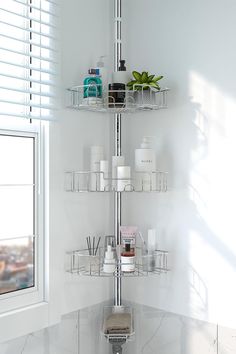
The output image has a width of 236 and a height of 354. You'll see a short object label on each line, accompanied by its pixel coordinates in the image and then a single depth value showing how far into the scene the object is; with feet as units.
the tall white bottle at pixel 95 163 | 6.56
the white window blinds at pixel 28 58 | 5.78
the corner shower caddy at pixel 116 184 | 6.41
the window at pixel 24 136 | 5.86
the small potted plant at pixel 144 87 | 6.46
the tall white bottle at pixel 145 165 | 6.51
